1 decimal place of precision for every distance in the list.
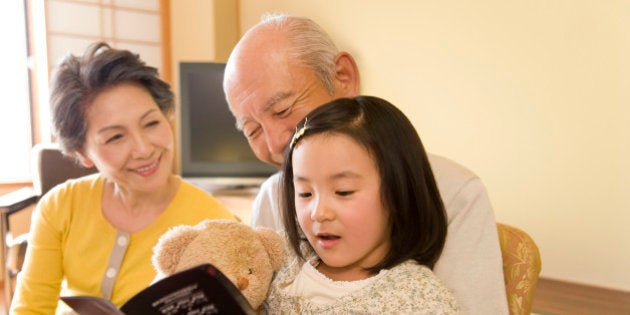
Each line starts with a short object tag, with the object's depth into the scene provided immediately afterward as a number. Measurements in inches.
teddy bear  37.2
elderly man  38.0
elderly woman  60.9
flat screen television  140.2
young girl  36.8
